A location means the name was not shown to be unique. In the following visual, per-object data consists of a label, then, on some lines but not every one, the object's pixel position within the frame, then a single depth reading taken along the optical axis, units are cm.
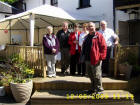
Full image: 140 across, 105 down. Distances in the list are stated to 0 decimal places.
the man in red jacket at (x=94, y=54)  344
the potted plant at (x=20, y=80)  381
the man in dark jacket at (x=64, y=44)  457
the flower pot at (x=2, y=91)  419
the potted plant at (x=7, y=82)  424
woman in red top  446
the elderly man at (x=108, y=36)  420
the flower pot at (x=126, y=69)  421
